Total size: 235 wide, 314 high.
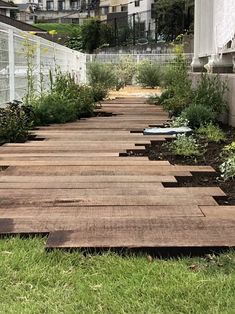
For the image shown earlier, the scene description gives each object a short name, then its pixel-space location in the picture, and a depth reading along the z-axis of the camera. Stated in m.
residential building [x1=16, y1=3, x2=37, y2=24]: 70.88
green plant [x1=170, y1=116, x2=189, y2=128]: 7.01
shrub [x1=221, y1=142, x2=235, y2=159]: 4.73
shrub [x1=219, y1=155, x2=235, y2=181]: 4.11
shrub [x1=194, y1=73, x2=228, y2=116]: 7.22
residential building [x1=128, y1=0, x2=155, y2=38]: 33.51
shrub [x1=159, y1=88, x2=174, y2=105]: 11.11
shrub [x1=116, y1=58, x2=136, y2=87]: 22.72
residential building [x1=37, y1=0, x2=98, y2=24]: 77.25
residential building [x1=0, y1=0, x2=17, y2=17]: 51.53
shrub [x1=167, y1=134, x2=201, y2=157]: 5.18
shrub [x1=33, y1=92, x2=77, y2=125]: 8.29
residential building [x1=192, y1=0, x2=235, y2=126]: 7.07
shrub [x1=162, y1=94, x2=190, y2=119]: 8.36
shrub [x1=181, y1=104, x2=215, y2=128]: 6.92
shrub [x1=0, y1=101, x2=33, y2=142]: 6.34
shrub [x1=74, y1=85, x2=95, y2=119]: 9.47
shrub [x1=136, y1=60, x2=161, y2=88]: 20.64
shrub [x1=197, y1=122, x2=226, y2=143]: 5.92
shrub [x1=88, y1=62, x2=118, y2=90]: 18.94
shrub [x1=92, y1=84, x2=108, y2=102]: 13.48
